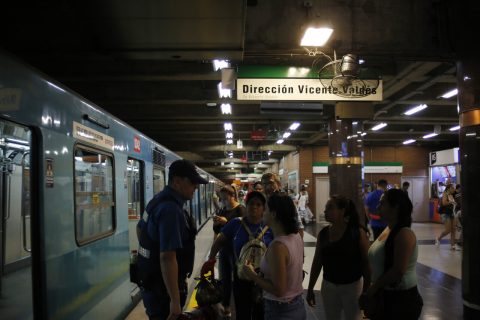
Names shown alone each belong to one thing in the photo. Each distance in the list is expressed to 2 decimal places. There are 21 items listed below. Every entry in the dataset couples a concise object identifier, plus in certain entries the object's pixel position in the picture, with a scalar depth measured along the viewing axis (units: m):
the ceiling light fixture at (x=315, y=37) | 5.56
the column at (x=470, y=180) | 4.62
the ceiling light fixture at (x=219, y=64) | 7.21
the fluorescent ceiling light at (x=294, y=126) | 15.66
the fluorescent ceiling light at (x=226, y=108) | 12.00
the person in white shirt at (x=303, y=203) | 17.65
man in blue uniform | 2.60
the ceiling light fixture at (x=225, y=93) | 9.21
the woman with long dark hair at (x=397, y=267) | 2.97
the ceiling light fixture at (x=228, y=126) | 15.69
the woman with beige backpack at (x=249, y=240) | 3.89
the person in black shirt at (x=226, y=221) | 4.73
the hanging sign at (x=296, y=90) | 6.66
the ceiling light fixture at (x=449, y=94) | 10.18
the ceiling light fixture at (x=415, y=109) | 12.43
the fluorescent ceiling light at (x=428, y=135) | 17.97
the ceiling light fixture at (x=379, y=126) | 15.32
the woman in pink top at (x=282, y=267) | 2.66
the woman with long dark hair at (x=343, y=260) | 3.38
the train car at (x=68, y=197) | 3.02
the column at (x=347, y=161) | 10.26
